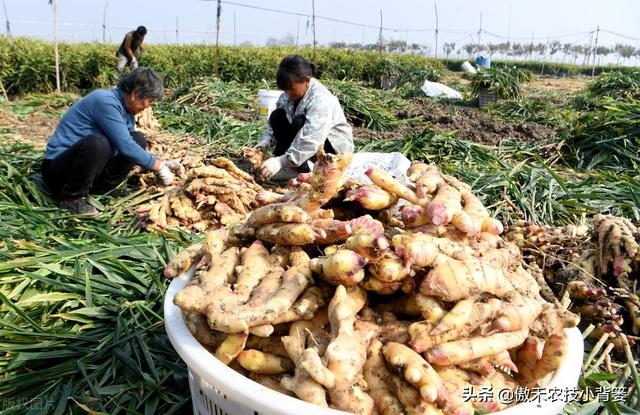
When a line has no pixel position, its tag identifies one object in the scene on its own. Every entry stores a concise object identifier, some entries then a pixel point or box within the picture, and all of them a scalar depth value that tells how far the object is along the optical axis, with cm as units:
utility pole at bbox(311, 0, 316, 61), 1517
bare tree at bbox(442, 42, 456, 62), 4798
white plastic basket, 103
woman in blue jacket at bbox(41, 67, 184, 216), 343
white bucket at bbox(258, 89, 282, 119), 600
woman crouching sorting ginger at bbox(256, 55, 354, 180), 400
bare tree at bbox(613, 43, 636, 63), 6397
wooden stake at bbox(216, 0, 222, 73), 1083
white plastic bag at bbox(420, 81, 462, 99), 1286
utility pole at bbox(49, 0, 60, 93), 935
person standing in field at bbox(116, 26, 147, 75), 1138
